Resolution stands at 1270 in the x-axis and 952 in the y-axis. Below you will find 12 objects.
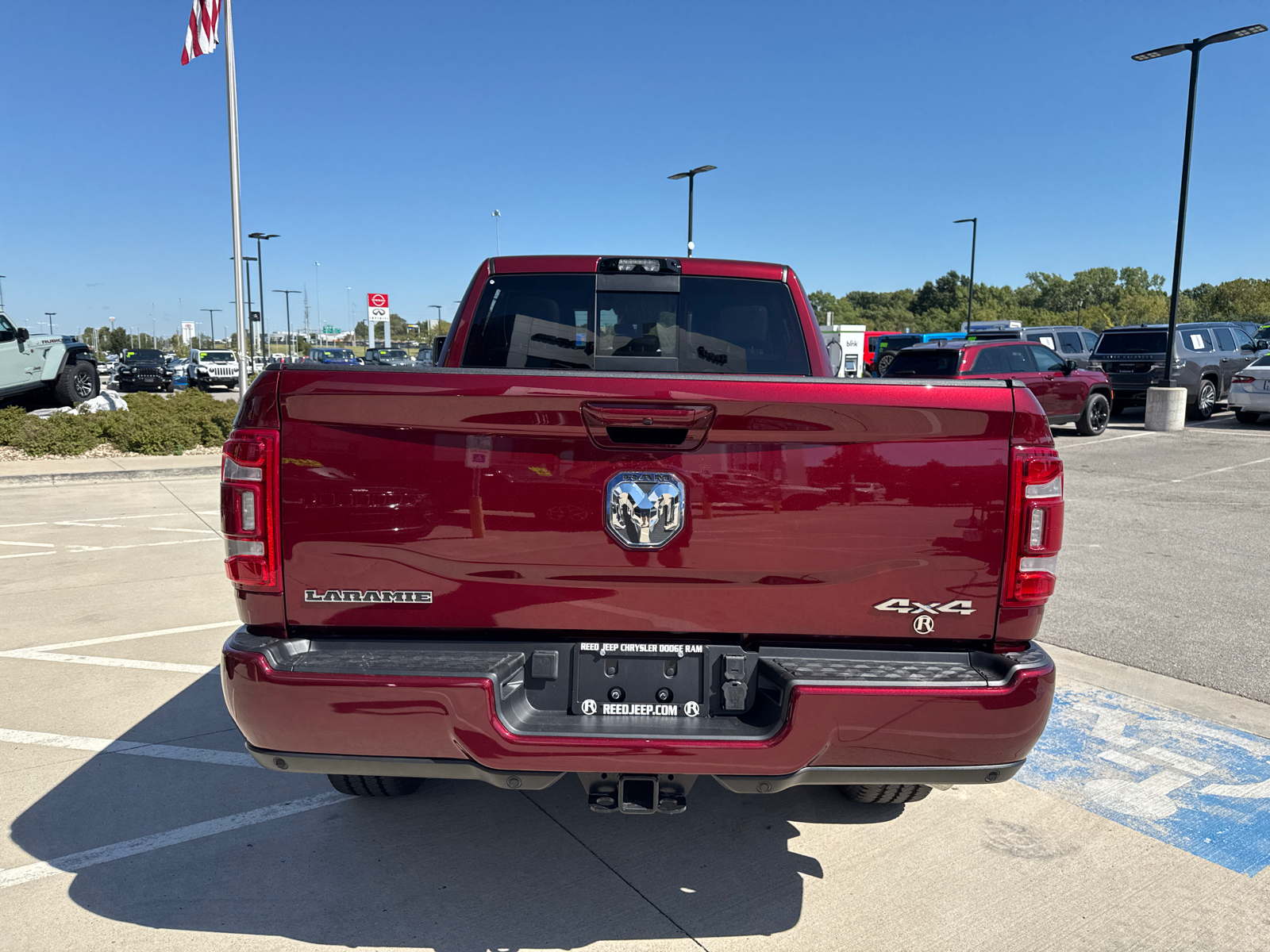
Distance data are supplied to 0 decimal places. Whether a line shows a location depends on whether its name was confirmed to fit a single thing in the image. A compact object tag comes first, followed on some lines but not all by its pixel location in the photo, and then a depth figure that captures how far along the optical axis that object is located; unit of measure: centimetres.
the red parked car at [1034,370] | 1498
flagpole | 1838
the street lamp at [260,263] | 5327
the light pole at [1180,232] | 1788
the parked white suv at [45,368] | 1756
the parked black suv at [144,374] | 3909
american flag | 1727
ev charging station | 2709
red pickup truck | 242
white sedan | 1853
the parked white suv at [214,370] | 4084
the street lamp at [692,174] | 3247
